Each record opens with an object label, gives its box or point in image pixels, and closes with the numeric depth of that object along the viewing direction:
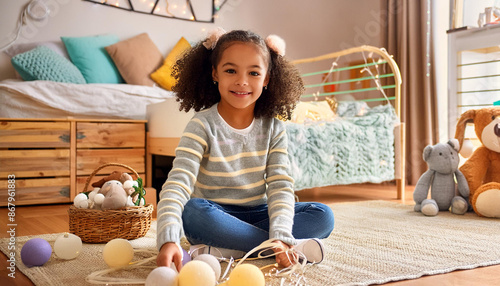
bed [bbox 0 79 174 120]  2.46
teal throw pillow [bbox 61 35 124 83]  3.04
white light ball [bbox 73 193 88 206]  1.50
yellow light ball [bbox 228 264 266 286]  0.85
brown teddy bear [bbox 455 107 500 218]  1.94
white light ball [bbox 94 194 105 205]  1.48
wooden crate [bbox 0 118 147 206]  2.34
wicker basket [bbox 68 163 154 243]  1.45
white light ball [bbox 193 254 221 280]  0.96
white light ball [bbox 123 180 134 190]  1.54
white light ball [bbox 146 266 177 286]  0.82
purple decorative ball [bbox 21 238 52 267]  1.15
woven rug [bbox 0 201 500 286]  1.08
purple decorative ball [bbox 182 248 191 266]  1.05
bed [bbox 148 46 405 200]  2.29
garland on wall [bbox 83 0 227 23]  3.38
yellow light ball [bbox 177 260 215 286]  0.82
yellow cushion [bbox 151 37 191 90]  3.23
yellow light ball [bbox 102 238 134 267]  1.08
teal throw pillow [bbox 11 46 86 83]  2.74
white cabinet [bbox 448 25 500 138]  2.79
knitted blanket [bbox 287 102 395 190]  2.26
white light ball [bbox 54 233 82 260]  1.21
